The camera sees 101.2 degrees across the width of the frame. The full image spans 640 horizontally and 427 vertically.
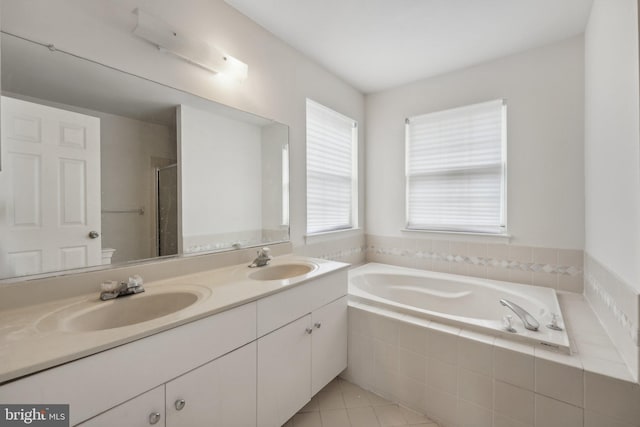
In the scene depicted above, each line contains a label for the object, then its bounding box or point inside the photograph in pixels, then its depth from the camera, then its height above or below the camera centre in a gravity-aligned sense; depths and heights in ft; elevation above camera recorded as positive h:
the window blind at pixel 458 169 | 7.61 +1.29
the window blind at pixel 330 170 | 7.70 +1.34
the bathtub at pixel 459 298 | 4.67 -2.13
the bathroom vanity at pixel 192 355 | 2.27 -1.59
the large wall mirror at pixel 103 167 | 3.24 +0.69
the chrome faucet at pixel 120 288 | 3.49 -1.05
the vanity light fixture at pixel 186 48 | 4.18 +2.92
